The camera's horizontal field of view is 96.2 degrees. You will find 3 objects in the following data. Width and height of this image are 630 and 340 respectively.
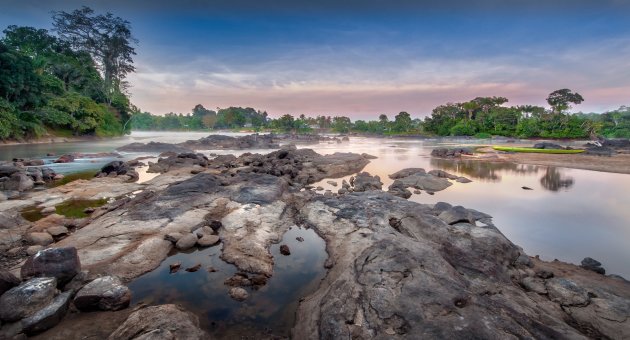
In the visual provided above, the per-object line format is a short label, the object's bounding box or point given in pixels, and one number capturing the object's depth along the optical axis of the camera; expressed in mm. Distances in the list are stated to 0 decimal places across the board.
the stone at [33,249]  7996
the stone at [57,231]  9297
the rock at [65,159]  27419
